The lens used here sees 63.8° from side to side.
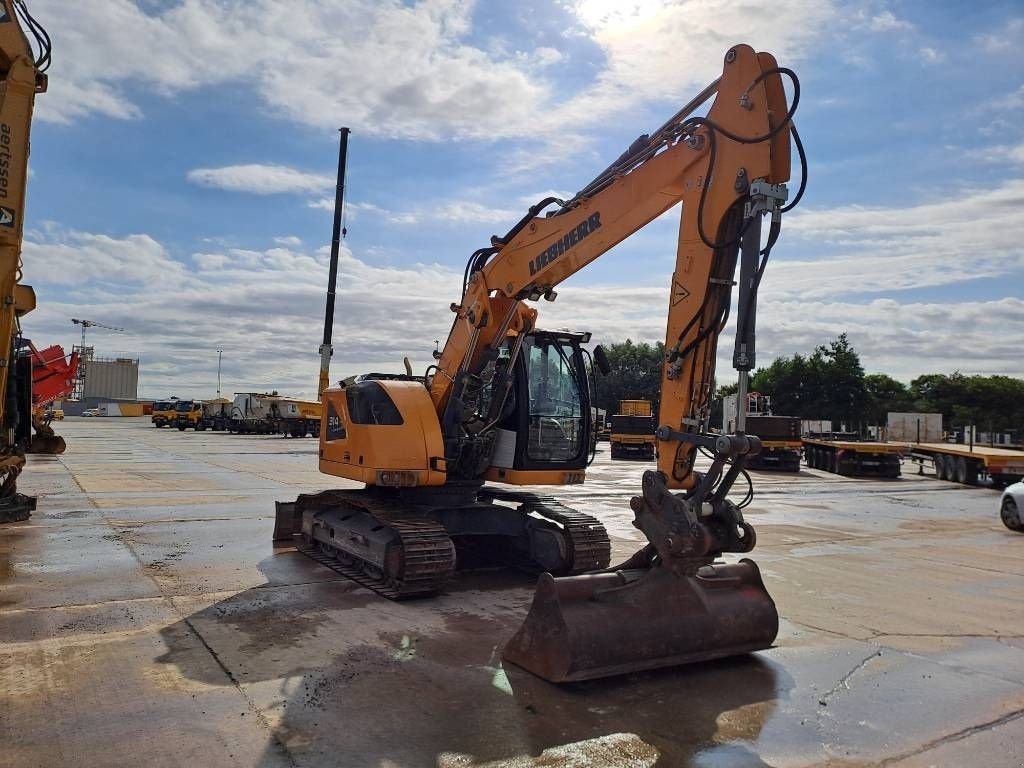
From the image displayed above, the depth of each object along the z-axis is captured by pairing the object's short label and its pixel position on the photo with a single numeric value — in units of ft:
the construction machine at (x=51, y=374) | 59.47
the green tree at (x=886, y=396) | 236.22
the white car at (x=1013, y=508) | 45.24
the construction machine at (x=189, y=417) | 200.44
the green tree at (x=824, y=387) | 212.43
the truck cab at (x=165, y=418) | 214.28
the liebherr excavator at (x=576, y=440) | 17.43
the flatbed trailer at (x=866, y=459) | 85.92
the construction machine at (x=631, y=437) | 106.32
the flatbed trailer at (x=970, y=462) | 74.74
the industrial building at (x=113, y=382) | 375.25
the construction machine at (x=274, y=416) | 156.35
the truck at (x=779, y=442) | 89.51
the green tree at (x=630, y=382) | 196.03
